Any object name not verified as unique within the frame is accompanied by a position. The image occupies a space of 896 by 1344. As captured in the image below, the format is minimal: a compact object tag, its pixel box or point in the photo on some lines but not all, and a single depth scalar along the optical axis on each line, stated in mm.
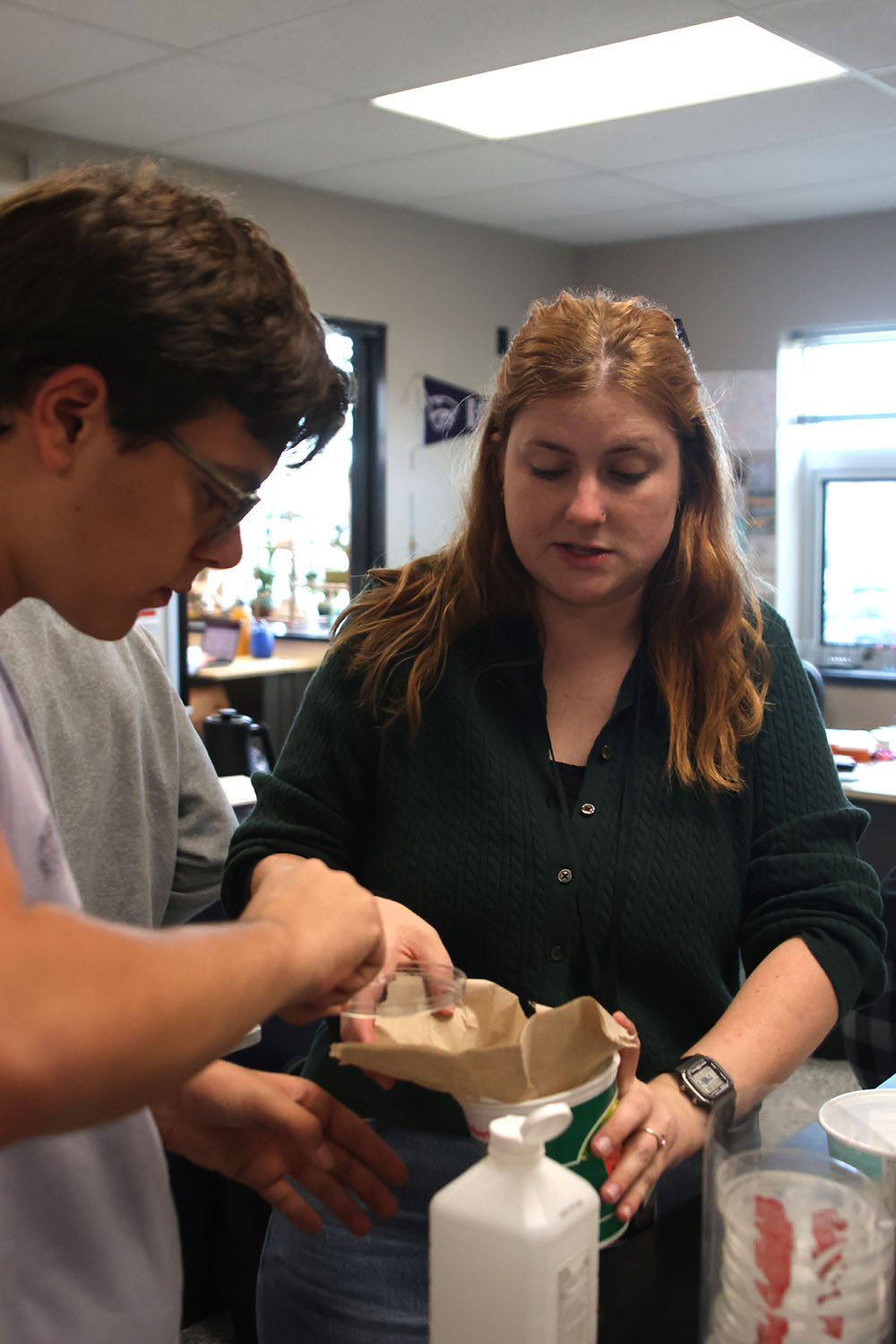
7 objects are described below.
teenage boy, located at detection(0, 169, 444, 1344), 619
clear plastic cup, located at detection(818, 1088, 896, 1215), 960
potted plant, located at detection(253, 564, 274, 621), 6277
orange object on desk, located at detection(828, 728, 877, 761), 4164
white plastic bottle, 722
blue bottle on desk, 6012
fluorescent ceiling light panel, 3688
